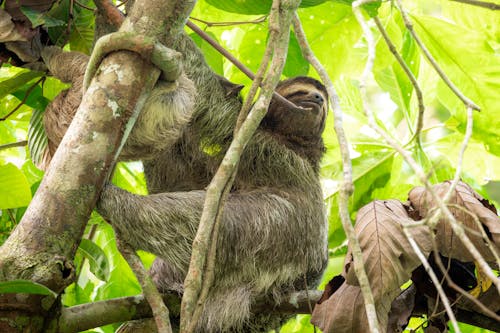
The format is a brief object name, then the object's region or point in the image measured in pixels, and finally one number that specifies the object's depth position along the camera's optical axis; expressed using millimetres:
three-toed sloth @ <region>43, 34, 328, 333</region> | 10773
